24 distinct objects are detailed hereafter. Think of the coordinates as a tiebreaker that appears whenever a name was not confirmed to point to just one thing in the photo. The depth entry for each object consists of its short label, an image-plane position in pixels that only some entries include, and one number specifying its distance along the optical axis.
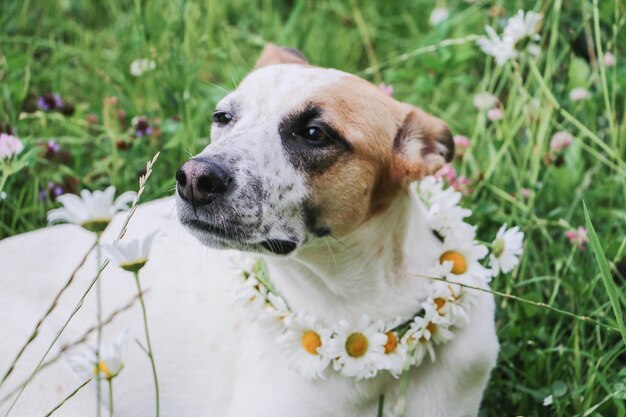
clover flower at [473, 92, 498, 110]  3.54
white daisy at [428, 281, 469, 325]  2.45
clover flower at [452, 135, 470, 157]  3.44
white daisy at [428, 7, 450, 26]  4.41
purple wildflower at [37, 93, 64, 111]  3.65
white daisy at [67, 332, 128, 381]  1.60
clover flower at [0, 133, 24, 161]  2.40
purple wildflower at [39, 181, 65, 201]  3.41
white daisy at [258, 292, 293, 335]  2.52
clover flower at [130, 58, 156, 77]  3.77
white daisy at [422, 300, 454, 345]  2.42
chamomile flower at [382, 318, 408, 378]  2.39
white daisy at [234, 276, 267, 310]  2.56
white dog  2.32
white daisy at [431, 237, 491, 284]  2.52
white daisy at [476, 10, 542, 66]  2.89
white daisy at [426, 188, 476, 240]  2.61
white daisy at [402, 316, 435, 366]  2.42
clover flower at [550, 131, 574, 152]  3.35
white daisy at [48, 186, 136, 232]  1.63
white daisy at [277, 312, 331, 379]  2.43
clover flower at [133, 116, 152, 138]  3.59
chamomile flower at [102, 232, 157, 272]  1.62
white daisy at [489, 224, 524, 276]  2.51
